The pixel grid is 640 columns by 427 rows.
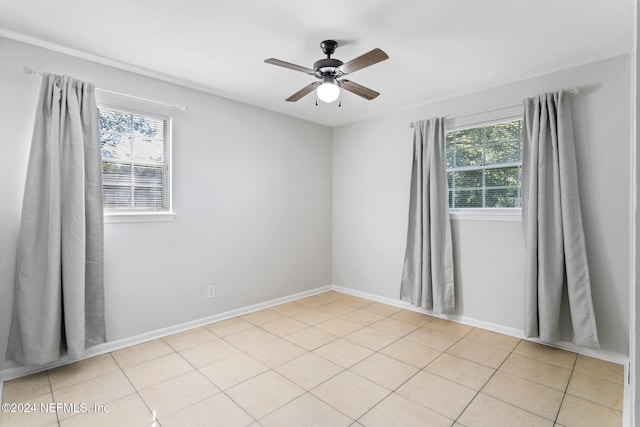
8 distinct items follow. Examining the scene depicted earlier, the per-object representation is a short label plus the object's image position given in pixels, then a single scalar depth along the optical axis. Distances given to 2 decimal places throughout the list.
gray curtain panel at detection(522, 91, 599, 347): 2.69
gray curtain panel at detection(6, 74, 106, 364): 2.32
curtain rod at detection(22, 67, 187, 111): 2.37
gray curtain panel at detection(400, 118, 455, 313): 3.51
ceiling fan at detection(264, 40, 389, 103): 2.17
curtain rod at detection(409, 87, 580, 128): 2.74
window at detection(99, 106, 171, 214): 2.82
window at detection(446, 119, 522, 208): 3.19
